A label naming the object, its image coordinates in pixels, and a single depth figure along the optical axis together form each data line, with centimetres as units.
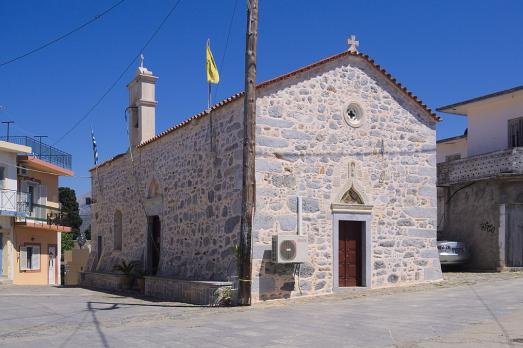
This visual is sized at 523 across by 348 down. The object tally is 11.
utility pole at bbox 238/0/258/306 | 1293
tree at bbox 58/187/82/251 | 5310
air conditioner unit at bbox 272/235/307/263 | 1317
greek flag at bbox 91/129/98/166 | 2324
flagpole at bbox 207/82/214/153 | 1535
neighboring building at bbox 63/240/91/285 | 3378
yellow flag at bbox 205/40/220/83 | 1572
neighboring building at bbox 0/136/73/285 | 2733
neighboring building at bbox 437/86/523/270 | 1883
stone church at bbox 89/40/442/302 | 1380
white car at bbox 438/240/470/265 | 1962
